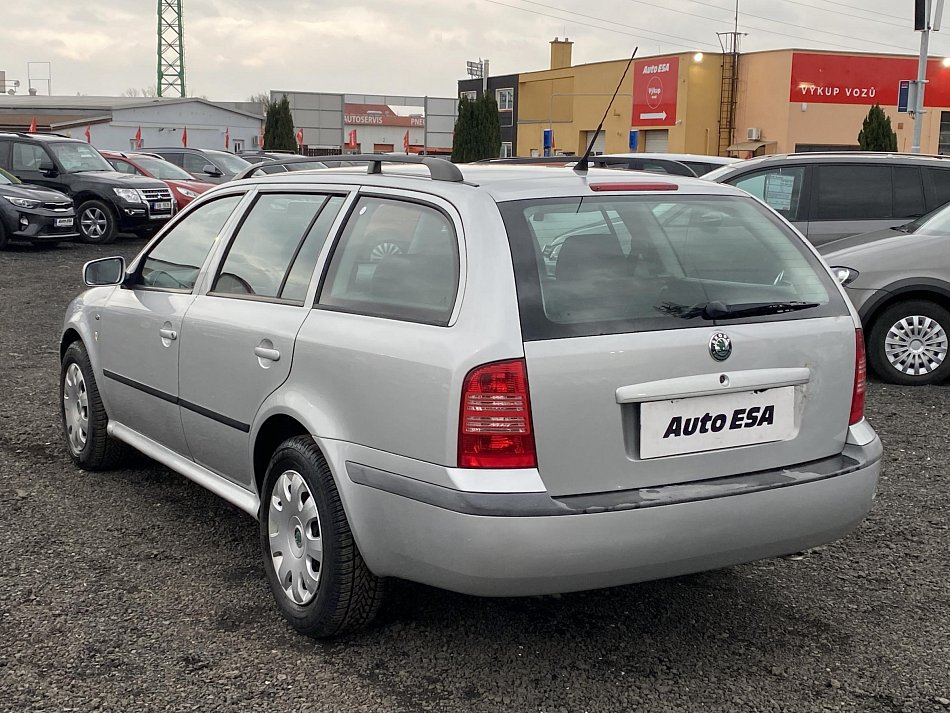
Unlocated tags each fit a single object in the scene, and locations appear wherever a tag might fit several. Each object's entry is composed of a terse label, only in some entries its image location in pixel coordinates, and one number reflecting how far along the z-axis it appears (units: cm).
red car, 2059
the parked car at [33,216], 1742
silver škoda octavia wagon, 320
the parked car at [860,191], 1024
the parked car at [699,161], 1317
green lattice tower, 9356
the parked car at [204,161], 2361
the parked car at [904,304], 812
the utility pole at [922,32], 1928
